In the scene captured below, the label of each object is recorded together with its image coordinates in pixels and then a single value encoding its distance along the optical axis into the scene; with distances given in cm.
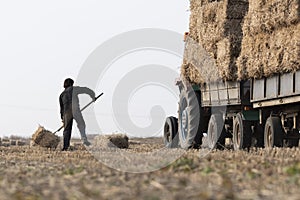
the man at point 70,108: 2138
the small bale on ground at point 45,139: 2317
